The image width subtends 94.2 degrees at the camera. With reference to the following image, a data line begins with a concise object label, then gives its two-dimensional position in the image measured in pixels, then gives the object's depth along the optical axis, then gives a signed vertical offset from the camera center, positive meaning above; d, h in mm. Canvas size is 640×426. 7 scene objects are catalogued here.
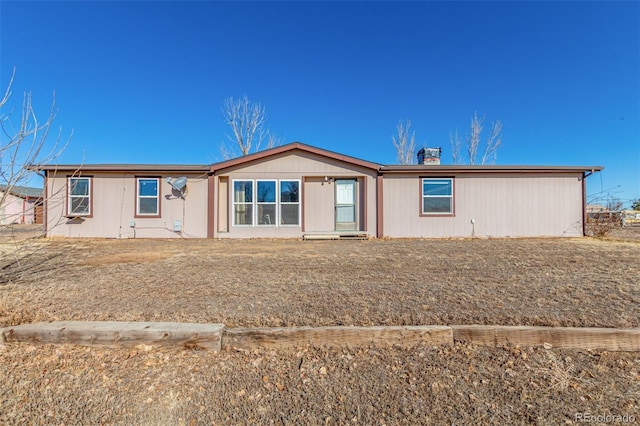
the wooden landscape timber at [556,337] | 2461 -1010
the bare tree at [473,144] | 24375 +6004
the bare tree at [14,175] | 3021 +457
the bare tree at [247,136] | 22781 +6210
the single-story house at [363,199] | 10109 +619
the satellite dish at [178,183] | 9844 +1154
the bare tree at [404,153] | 24594 +5310
